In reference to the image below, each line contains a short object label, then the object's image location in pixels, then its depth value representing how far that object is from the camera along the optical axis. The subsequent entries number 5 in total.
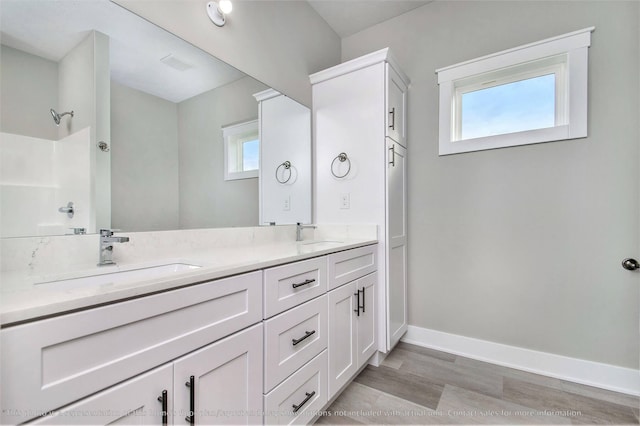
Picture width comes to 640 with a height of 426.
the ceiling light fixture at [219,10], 1.50
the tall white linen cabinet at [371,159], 1.95
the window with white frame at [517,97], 1.76
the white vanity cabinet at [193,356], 0.55
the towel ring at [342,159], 2.09
